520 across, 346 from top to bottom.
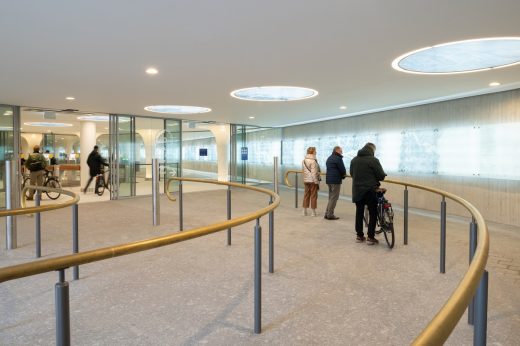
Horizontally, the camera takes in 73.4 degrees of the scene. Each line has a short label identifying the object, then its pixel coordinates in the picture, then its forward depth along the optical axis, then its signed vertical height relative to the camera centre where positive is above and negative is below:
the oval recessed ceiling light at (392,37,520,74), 5.03 +1.67
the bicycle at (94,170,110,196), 12.03 -0.74
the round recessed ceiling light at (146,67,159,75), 5.50 +1.48
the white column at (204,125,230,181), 17.15 +0.69
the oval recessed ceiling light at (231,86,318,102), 8.65 +1.77
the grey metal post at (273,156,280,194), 9.61 -0.32
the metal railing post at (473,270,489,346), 1.43 -0.64
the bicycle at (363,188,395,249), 5.37 -0.82
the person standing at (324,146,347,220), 7.42 -0.28
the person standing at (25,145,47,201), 9.99 -0.13
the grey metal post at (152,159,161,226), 6.89 -0.72
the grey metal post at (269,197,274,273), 3.81 -0.97
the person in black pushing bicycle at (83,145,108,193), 11.84 -0.05
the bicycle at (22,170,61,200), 11.73 -0.74
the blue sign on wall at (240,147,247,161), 15.26 +0.39
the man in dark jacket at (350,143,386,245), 5.34 -0.30
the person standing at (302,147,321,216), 7.85 -0.31
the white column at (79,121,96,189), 13.26 +0.72
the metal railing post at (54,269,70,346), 1.41 -0.62
